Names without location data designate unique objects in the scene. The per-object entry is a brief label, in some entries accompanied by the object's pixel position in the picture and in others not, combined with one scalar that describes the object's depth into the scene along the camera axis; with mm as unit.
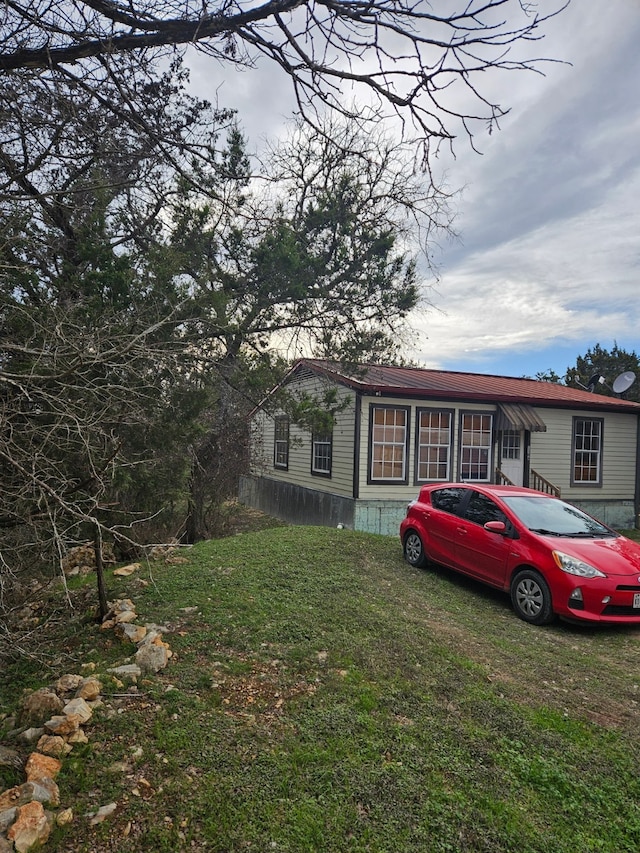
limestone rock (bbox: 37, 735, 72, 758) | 2750
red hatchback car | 5527
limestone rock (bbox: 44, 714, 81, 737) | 2896
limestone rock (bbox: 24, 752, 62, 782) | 2544
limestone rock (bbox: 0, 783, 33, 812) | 2350
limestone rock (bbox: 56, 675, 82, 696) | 3365
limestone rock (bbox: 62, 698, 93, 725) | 3009
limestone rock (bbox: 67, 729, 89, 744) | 2844
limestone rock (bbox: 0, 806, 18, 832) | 2215
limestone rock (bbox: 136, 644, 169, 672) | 3721
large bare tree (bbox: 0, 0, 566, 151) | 3406
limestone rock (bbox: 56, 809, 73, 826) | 2314
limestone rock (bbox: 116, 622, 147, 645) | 4188
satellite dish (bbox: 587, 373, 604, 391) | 17995
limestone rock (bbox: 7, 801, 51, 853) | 2143
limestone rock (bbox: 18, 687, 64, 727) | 3080
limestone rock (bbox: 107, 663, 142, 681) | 3561
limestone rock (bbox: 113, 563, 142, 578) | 6394
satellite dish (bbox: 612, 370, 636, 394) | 16375
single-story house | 12289
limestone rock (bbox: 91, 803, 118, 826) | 2363
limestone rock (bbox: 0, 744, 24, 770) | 2656
